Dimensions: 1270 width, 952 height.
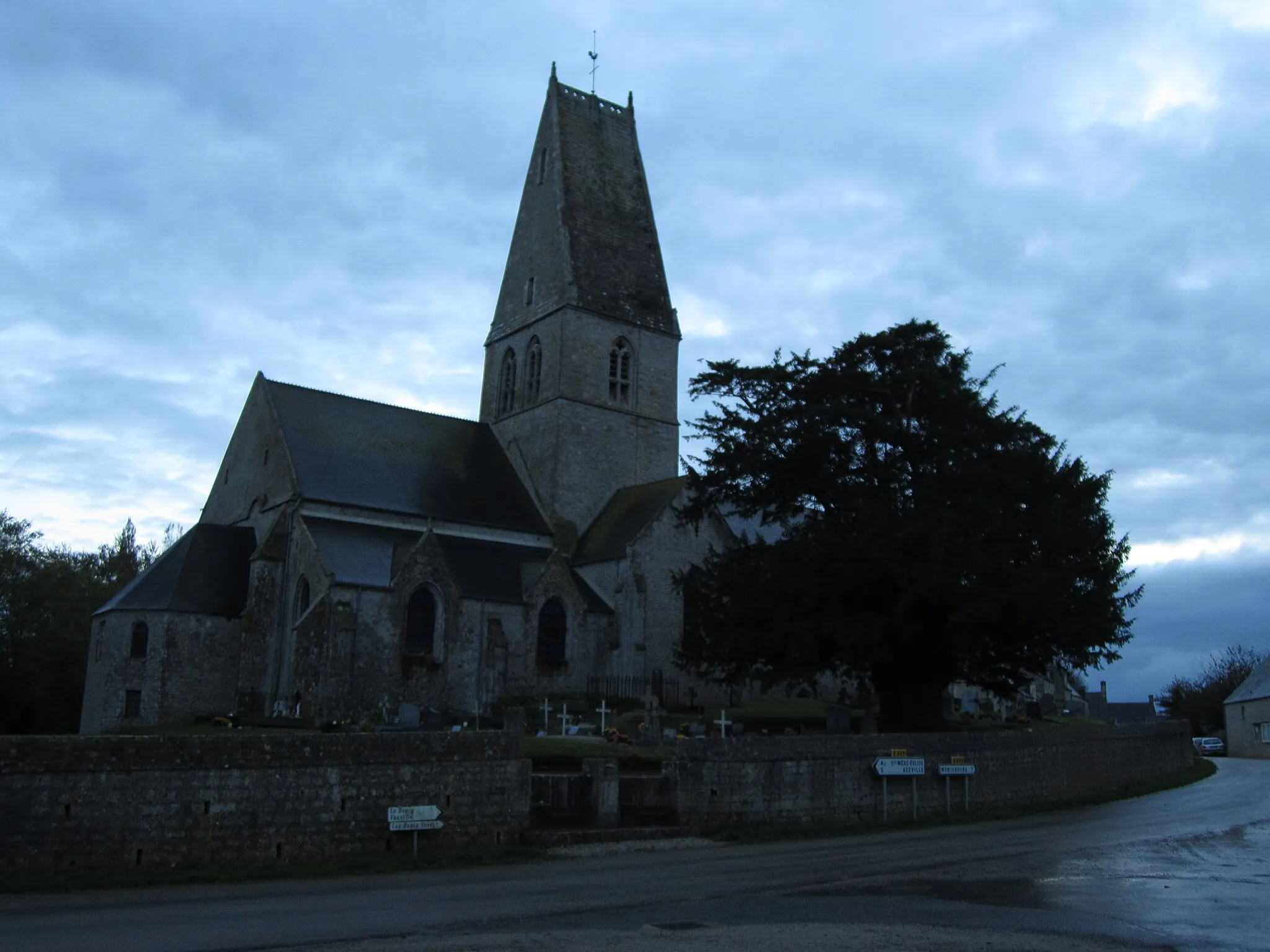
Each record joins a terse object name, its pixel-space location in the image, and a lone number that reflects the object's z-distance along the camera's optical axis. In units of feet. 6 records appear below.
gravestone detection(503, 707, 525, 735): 83.87
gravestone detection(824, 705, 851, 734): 94.63
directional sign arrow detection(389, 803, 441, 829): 50.90
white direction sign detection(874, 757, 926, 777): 66.64
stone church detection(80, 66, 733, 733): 113.50
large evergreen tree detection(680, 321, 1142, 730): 85.76
